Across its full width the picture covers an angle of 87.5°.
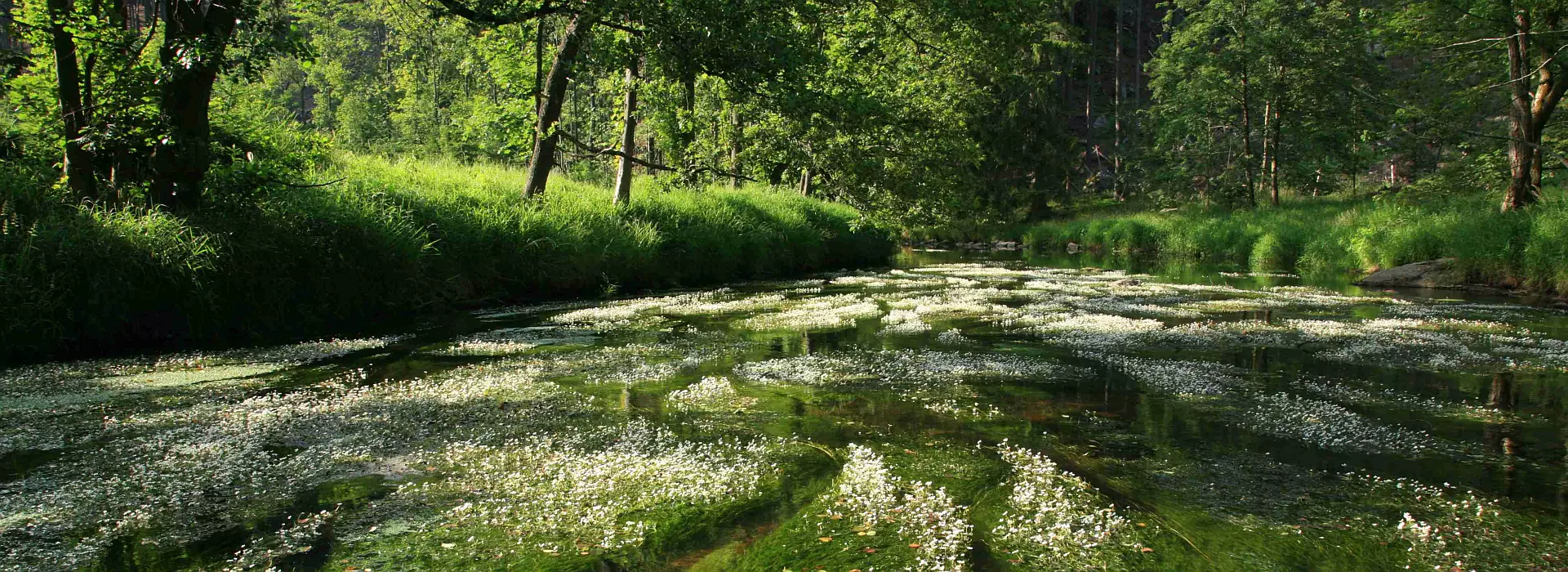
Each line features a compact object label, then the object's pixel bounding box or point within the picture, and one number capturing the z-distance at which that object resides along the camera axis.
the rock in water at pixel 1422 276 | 14.11
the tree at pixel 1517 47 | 15.09
